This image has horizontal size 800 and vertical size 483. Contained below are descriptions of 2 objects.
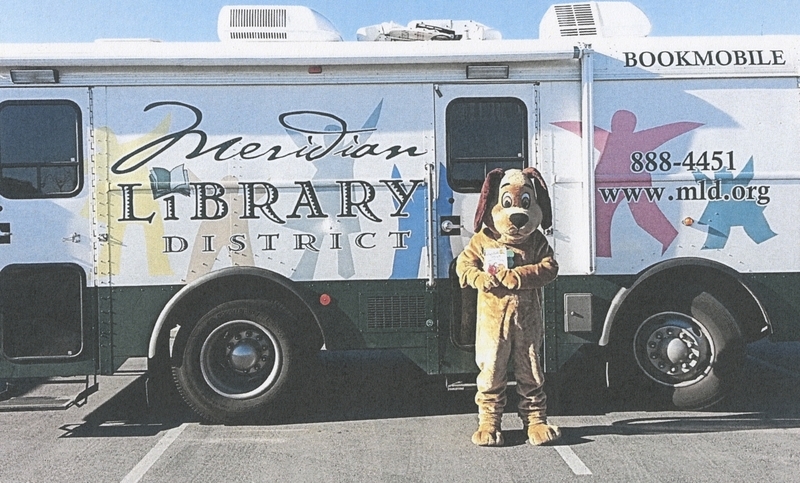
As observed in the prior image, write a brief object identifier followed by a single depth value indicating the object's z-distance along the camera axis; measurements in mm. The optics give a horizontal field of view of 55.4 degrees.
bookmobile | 5547
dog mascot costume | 5195
